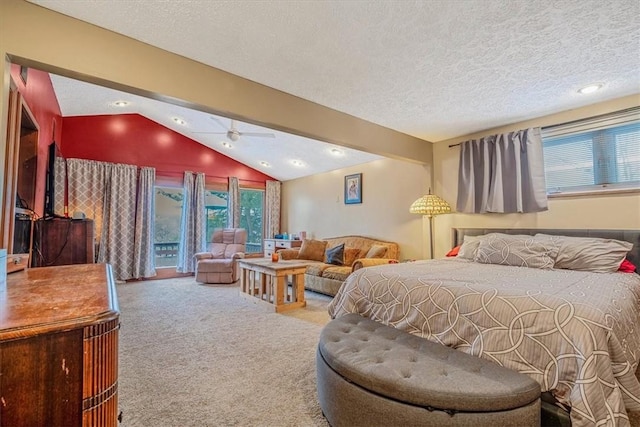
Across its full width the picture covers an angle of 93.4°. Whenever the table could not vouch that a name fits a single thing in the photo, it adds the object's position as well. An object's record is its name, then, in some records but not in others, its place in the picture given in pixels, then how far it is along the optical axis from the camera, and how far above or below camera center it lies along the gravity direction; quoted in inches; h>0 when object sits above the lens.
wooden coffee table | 157.0 -31.0
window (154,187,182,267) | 260.2 +3.9
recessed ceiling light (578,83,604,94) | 109.3 +50.2
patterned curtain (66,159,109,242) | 212.5 +31.2
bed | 53.2 -19.8
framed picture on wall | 229.5 +30.0
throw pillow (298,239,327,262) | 218.9 -16.5
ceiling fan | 188.1 +59.5
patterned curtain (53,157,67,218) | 203.2 +32.4
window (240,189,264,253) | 301.1 +12.4
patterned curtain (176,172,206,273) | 257.8 +5.2
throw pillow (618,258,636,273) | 103.8 -15.1
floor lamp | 163.0 +10.8
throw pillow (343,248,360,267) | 197.8 -18.7
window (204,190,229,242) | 281.6 +18.5
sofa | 177.5 -19.4
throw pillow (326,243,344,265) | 197.2 -18.6
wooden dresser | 28.7 -13.5
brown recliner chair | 226.2 -22.5
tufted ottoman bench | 50.8 -29.0
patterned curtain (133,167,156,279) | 235.3 +1.3
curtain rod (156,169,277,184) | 252.5 +48.2
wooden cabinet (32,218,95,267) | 125.6 -5.0
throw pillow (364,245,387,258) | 186.2 -15.7
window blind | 116.3 +29.6
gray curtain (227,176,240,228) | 283.0 +24.1
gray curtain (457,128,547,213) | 136.7 +24.8
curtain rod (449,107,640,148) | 115.2 +43.8
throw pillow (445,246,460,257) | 149.2 -13.2
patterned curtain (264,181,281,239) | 306.1 +18.3
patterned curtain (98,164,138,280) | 224.8 +6.1
